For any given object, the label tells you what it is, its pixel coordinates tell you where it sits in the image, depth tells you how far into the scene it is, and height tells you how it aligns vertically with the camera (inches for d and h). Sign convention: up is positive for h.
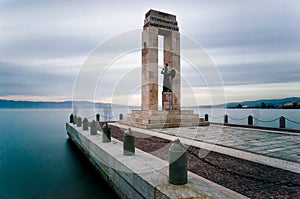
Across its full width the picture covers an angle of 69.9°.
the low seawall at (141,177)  126.0 -53.3
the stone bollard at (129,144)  219.5 -42.3
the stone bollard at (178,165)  136.8 -40.2
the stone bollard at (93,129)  371.9 -45.6
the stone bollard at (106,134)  296.0 -43.2
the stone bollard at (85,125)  451.2 -46.9
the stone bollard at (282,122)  471.6 -41.7
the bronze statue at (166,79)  567.5 +63.4
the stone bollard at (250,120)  572.5 -45.3
